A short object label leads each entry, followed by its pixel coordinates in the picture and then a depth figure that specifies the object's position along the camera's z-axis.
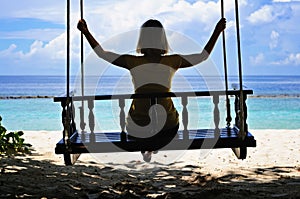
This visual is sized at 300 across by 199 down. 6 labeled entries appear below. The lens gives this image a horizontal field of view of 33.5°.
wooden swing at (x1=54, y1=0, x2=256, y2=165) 4.71
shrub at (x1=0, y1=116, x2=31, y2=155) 9.21
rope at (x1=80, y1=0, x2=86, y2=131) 5.56
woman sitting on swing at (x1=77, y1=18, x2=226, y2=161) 5.02
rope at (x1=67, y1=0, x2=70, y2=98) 4.65
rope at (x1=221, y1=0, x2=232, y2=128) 5.68
